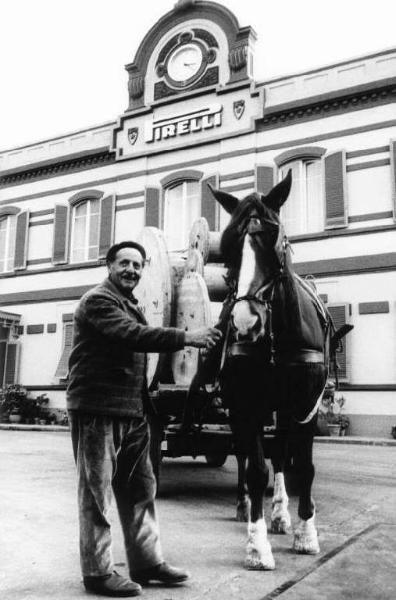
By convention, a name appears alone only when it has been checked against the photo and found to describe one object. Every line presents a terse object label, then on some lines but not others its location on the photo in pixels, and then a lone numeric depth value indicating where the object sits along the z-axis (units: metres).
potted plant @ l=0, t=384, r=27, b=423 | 19.84
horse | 3.89
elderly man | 3.29
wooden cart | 6.20
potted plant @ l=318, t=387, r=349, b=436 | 15.31
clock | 20.02
